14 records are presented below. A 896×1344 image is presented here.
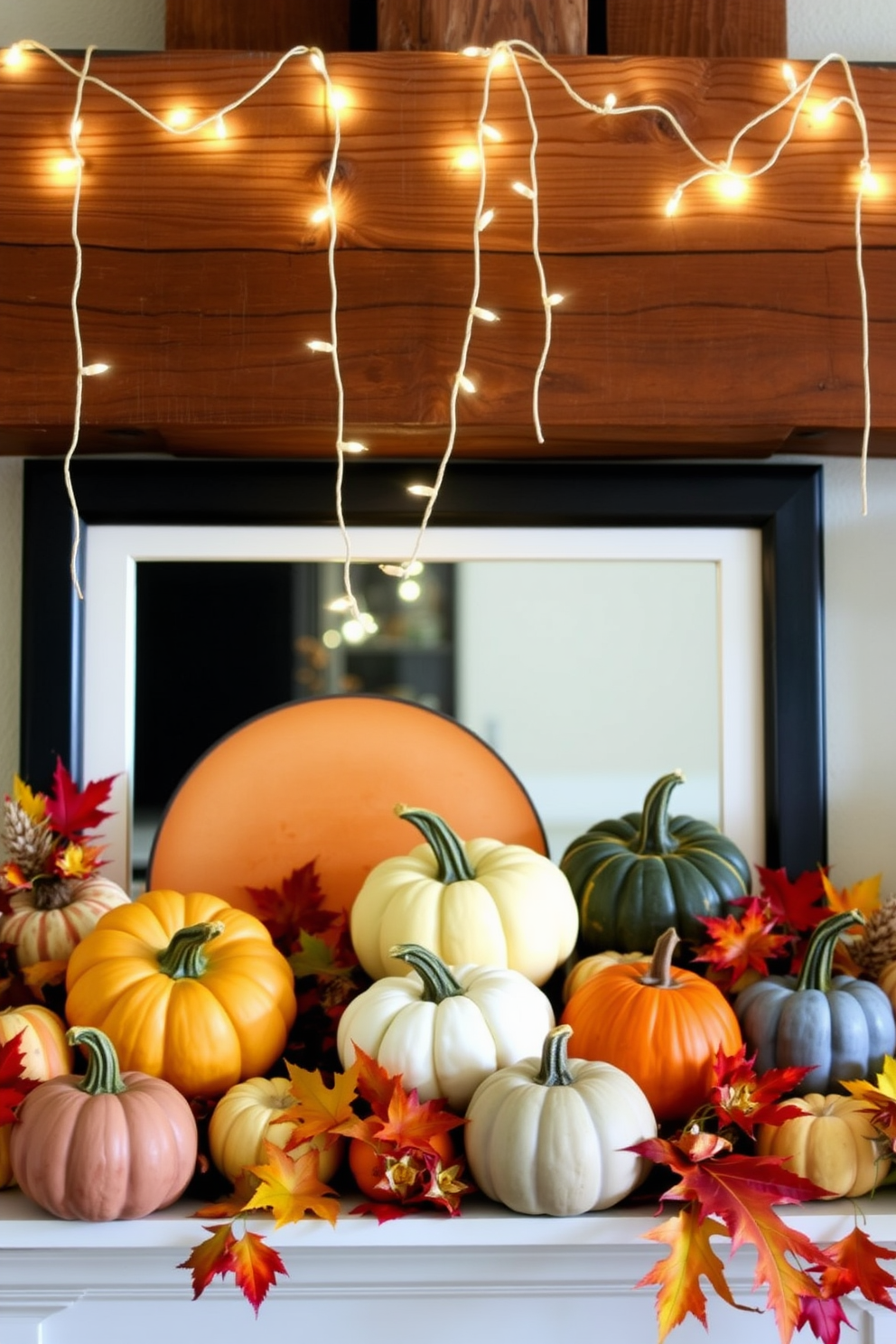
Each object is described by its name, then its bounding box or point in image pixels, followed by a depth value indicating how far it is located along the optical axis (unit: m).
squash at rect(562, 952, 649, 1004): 0.94
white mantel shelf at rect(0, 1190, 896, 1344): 0.78
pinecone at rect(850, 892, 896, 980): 0.98
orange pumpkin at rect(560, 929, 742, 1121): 0.83
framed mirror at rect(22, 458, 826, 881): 1.13
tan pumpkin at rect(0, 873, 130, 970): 0.97
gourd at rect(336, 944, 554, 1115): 0.81
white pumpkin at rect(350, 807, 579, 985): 0.92
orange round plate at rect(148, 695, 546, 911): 1.11
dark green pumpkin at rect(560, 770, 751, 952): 0.98
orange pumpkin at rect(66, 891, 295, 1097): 0.85
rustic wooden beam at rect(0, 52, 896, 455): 1.00
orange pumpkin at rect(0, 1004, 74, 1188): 0.84
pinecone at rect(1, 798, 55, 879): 1.01
